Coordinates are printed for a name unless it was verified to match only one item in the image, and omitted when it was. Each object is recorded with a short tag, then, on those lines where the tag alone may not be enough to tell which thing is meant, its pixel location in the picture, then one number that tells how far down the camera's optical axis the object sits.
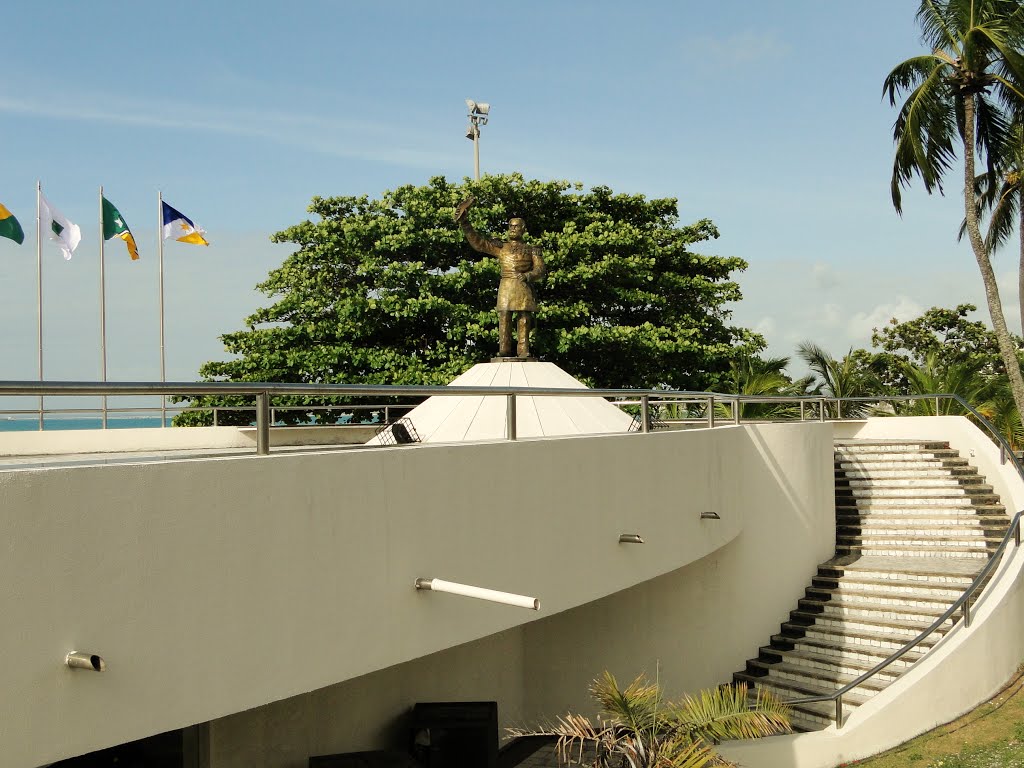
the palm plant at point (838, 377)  24.28
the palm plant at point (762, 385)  22.62
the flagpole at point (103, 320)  18.02
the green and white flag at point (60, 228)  17.77
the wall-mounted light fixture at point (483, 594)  6.92
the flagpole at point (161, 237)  19.19
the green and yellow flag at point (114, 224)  18.78
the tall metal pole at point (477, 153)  30.82
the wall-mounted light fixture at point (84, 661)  4.93
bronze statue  13.62
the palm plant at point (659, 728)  8.63
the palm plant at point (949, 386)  23.59
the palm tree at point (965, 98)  21.88
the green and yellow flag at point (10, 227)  15.89
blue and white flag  19.80
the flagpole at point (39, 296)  16.70
